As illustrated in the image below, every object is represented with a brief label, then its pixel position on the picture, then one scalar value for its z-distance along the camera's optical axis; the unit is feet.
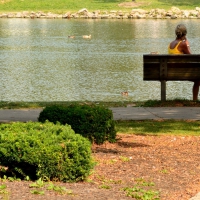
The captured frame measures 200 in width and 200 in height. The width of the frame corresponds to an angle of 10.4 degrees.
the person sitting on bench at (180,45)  74.77
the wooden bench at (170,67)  74.65
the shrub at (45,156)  38.33
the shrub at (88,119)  50.52
